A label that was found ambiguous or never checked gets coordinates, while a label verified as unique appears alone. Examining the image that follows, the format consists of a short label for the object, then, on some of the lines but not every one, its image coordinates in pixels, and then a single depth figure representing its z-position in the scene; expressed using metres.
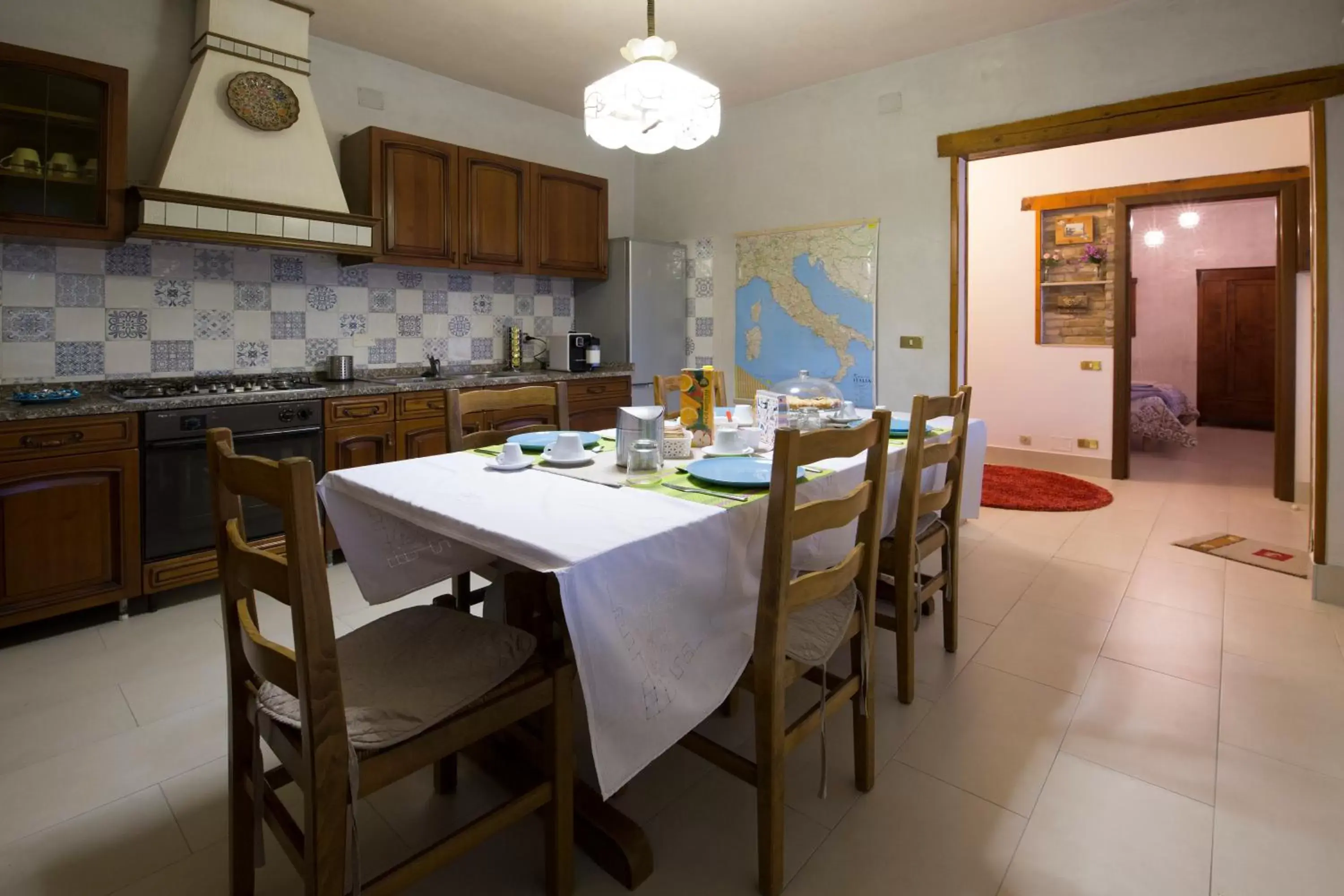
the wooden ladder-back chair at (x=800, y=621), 1.29
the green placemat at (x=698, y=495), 1.45
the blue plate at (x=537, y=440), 2.05
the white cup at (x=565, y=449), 1.82
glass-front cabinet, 2.56
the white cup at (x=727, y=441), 1.99
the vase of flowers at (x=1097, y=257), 5.34
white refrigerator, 4.66
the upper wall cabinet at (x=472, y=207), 3.61
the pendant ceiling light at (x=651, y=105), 2.18
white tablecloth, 1.15
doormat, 3.24
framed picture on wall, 5.43
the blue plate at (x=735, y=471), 1.53
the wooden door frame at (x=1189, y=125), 2.81
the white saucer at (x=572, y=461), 1.81
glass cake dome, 2.31
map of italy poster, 4.15
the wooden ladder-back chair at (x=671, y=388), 2.77
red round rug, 4.42
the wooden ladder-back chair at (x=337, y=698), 0.97
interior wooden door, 7.71
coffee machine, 4.41
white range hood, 2.86
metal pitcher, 1.81
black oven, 2.70
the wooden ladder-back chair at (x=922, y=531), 1.85
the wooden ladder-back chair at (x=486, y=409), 1.99
